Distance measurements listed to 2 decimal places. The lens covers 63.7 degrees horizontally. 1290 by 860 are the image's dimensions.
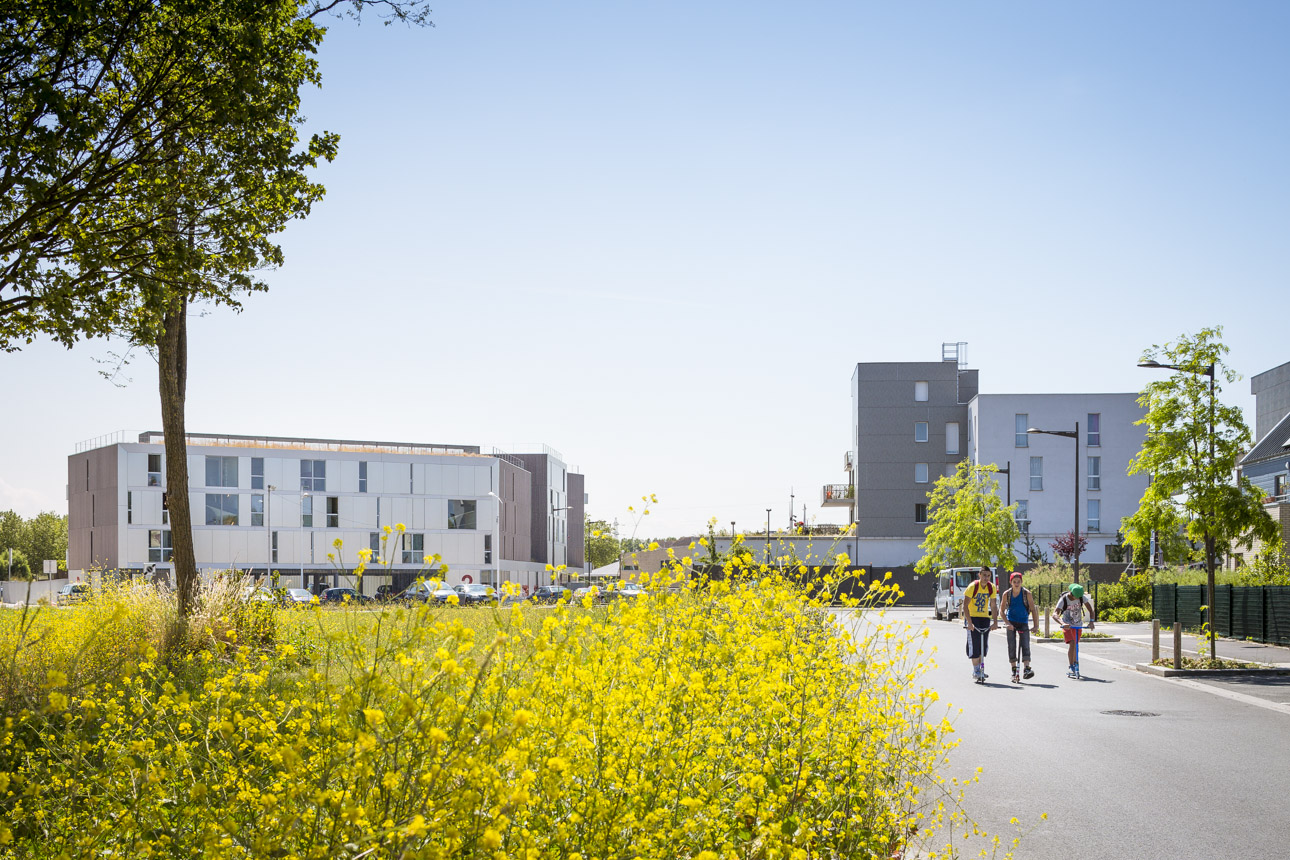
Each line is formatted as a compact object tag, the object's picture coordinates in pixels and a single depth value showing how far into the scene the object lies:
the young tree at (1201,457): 18.84
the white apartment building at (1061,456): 65.19
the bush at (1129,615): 35.34
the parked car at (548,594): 56.21
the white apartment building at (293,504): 64.31
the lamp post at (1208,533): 19.17
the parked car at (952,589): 41.44
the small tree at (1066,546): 53.22
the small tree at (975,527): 46.06
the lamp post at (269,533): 64.31
